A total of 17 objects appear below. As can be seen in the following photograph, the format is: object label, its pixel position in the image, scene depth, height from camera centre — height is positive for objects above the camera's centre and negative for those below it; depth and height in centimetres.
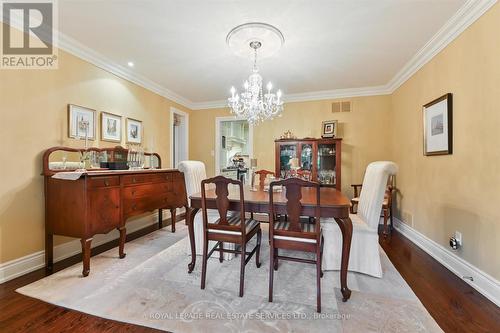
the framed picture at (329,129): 427 +71
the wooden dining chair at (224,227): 192 -55
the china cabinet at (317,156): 418 +19
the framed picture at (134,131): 351 +56
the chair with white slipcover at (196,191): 261 -30
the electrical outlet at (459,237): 224 -71
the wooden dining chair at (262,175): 315 -13
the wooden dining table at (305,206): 183 -35
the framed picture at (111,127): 307 +54
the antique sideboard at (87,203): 219 -39
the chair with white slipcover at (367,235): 216 -69
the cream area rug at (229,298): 154 -107
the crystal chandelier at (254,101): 270 +82
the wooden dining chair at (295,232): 171 -54
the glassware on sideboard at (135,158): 326 +11
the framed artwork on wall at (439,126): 241 +46
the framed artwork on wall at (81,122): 265 +53
